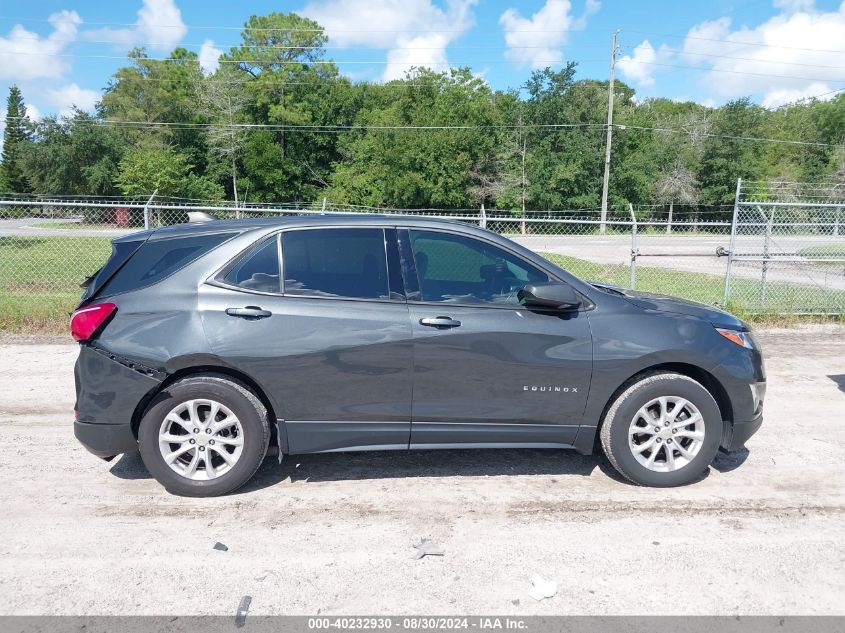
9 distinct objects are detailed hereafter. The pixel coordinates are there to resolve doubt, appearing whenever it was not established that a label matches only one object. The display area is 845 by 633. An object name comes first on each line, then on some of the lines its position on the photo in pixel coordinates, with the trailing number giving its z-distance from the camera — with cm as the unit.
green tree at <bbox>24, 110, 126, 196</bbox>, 4725
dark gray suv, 391
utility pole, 3684
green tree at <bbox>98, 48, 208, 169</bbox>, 5256
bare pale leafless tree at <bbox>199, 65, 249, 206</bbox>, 5081
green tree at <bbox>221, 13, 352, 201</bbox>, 5159
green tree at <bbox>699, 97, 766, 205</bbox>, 4269
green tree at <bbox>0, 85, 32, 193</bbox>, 5014
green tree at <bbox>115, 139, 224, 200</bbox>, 4494
